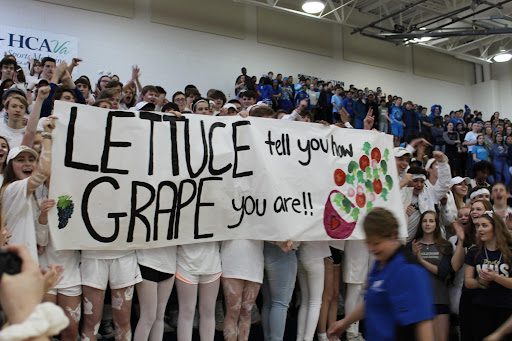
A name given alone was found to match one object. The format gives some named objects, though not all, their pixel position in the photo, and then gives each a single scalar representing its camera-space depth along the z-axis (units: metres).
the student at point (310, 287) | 4.25
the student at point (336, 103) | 12.78
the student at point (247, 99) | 5.54
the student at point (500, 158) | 12.09
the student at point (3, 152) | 3.50
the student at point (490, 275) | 3.88
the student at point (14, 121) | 4.02
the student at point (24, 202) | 3.10
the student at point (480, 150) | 12.48
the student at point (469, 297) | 4.19
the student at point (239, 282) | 3.82
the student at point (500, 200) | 5.21
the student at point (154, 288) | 3.51
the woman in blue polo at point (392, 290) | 2.25
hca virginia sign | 10.43
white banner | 3.44
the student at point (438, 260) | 4.45
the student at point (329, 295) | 4.48
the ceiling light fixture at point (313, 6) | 12.29
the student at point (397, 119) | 13.88
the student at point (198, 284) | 3.66
